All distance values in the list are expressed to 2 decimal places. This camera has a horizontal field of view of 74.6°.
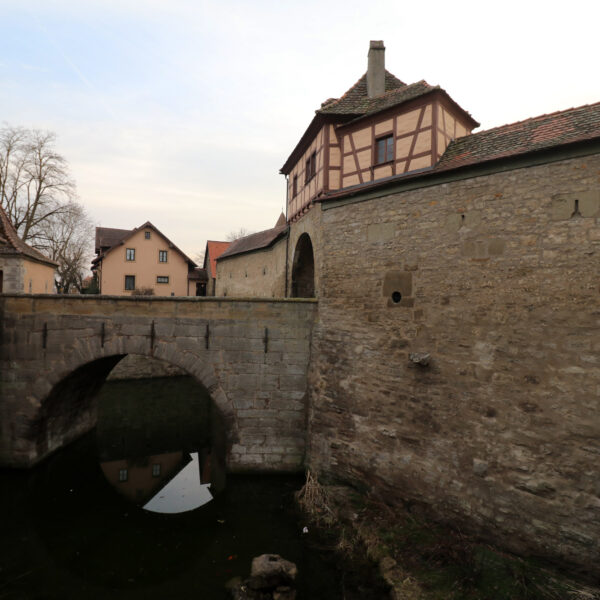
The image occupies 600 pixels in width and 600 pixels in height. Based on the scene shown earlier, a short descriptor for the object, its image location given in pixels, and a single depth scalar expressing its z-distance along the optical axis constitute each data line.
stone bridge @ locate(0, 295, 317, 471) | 9.52
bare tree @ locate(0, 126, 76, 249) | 24.31
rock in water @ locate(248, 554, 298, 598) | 6.06
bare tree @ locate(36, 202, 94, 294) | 27.45
